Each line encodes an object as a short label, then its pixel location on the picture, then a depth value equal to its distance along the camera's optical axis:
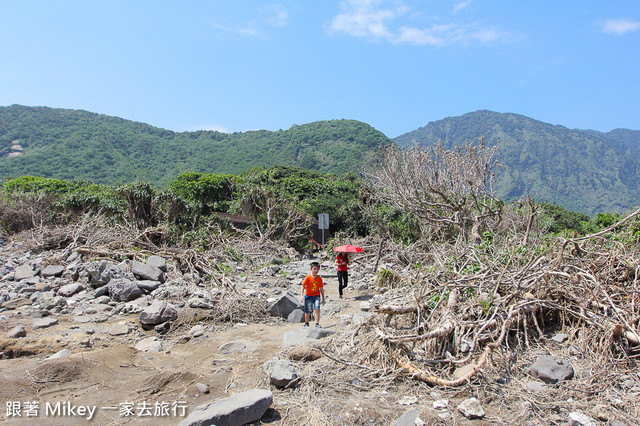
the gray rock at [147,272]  8.77
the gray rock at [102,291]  8.18
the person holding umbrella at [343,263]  9.26
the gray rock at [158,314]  6.68
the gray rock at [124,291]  8.01
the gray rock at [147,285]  8.36
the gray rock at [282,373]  4.07
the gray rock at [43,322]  6.55
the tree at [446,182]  10.56
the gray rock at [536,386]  3.76
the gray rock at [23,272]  9.09
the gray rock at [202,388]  4.08
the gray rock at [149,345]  5.90
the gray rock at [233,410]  3.23
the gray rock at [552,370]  3.84
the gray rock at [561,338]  4.57
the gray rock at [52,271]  9.30
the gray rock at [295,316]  7.16
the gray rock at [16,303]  7.69
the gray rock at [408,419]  3.27
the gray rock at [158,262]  9.42
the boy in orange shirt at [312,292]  6.62
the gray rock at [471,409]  3.39
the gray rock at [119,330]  6.43
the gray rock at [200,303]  7.47
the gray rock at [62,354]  5.20
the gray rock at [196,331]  6.44
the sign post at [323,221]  15.51
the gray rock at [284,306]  7.45
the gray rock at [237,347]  5.57
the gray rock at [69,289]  8.27
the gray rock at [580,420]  3.18
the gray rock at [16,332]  5.91
